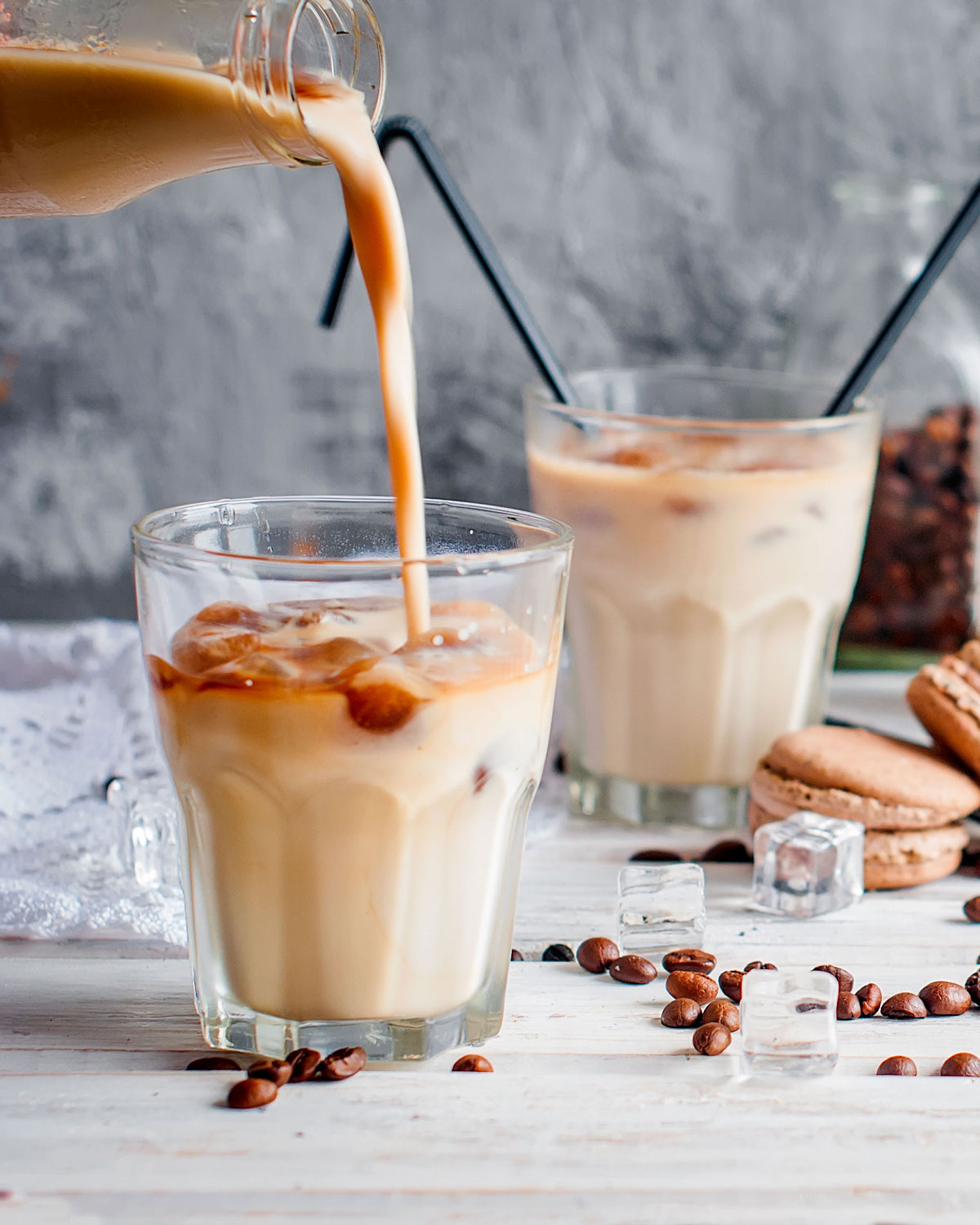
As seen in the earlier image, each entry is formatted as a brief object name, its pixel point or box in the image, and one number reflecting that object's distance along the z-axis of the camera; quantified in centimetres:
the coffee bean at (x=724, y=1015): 69
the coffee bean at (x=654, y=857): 79
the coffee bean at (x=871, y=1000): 70
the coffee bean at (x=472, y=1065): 68
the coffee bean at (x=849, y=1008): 70
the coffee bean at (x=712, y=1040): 68
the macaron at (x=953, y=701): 80
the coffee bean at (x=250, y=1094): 66
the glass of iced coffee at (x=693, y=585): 80
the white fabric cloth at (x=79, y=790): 74
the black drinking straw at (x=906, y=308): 81
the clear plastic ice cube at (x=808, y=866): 75
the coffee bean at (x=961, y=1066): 68
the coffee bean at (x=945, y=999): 70
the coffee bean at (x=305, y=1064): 67
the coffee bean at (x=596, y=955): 72
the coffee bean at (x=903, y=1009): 70
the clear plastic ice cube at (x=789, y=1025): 68
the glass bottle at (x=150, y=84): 68
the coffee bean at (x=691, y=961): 72
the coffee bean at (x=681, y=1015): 70
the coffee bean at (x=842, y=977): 71
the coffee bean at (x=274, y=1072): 67
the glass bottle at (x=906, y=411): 92
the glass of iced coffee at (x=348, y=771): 66
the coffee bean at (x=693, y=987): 71
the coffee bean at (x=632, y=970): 72
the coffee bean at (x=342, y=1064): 67
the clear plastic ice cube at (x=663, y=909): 73
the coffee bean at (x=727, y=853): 79
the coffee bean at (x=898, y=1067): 68
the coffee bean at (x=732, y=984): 71
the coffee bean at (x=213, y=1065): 68
